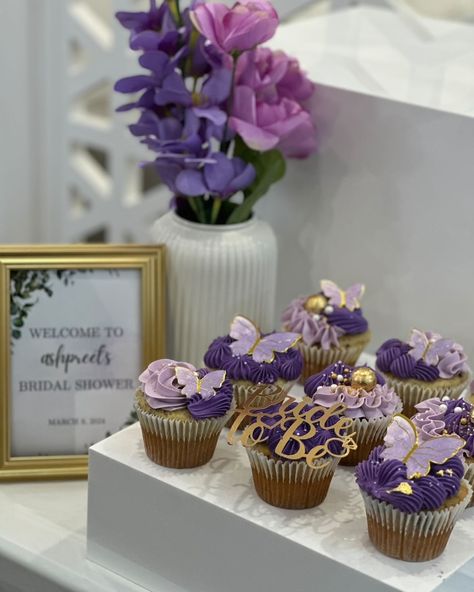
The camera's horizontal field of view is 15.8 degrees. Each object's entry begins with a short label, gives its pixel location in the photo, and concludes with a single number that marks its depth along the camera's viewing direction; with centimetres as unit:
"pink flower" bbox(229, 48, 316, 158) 144
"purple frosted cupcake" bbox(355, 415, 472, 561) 117
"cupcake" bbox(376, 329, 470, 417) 135
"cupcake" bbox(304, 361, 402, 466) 128
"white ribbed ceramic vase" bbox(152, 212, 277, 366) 146
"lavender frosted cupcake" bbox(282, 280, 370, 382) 142
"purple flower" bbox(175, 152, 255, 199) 144
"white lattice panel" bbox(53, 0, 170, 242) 232
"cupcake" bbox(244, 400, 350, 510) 122
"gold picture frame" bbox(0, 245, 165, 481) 143
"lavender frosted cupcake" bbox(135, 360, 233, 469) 127
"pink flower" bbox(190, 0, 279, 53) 139
